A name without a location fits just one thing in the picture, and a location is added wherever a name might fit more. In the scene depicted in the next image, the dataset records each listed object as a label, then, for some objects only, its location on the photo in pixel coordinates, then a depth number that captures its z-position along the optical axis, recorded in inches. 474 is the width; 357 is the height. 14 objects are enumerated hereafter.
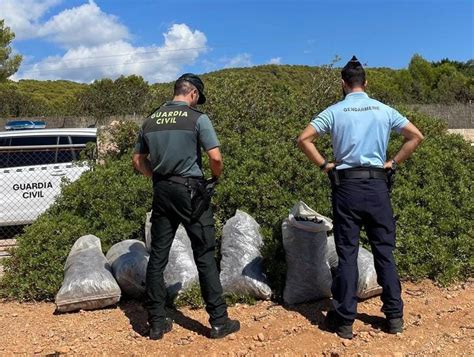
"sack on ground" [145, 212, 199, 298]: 169.6
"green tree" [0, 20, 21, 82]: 1024.2
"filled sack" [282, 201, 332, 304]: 157.6
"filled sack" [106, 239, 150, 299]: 172.9
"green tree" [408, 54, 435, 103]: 1347.4
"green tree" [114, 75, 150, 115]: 847.3
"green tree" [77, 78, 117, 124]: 923.0
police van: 280.2
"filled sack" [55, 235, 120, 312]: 163.9
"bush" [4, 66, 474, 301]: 183.6
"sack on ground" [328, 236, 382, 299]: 158.6
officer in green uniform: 137.1
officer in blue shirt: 134.1
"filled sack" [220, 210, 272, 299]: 167.2
